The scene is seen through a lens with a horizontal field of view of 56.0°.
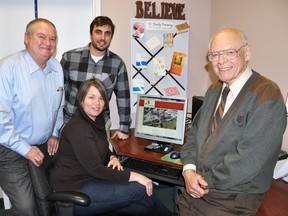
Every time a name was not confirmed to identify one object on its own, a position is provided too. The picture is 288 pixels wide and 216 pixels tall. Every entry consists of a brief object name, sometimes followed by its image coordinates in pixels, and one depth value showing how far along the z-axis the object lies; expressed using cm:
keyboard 184
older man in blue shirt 169
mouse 202
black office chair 138
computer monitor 214
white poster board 278
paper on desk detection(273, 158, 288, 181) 164
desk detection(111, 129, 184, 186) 191
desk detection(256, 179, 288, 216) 140
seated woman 156
